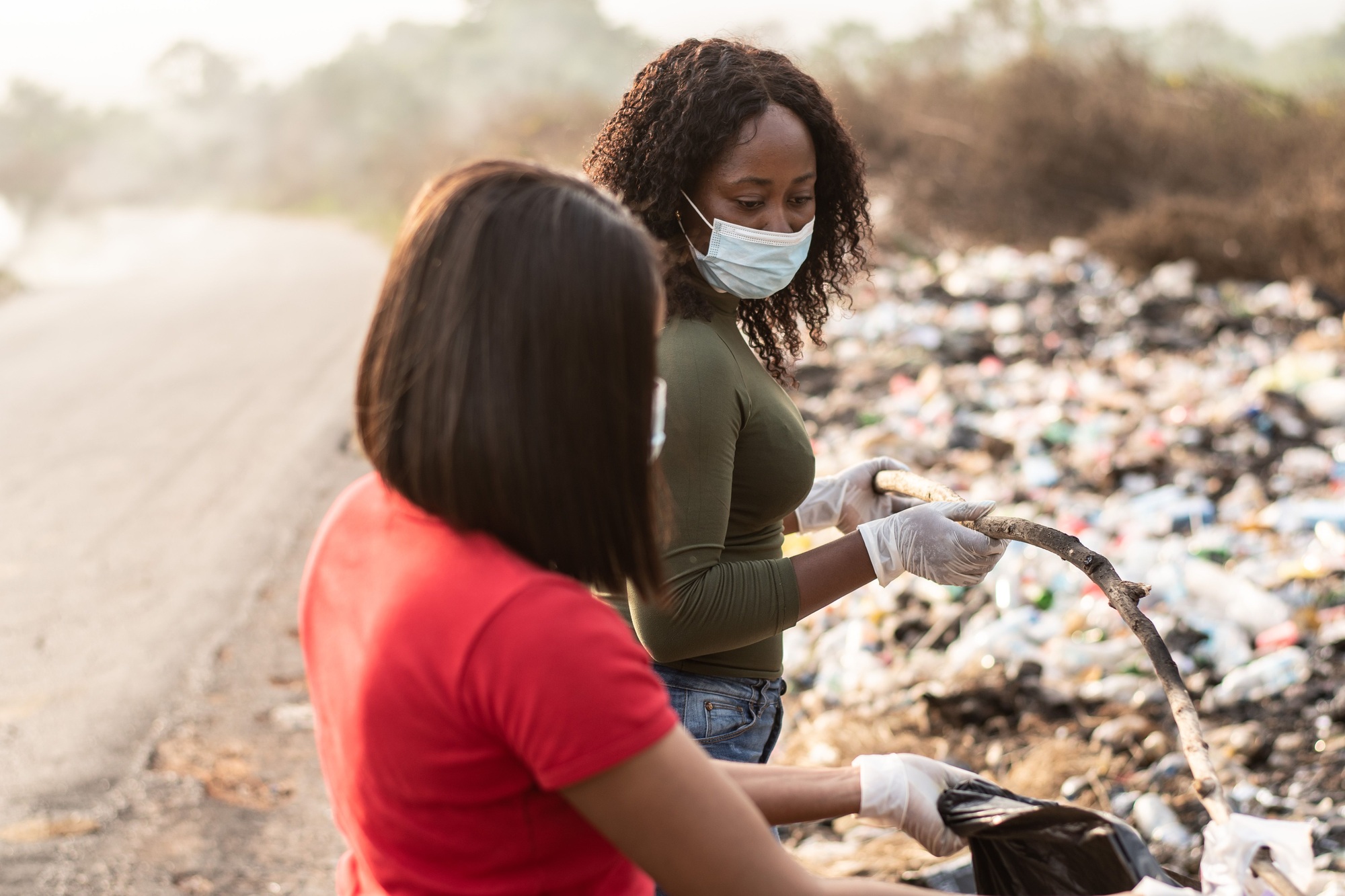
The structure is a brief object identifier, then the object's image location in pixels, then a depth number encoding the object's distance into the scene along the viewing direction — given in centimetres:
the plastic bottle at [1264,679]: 327
